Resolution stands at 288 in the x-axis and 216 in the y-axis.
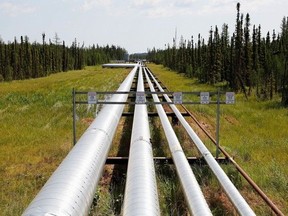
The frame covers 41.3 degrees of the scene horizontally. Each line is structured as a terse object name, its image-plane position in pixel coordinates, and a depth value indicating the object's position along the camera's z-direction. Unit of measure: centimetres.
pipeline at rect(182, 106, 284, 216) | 552
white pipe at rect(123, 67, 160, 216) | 512
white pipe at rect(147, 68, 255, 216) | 532
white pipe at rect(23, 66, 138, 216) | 459
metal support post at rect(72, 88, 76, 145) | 980
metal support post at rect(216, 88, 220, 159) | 908
